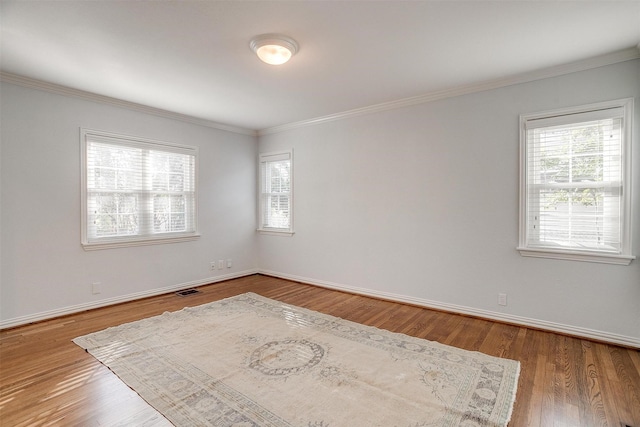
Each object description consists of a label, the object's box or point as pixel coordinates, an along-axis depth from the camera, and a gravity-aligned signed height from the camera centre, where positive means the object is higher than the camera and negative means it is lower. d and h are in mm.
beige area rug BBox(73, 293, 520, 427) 1880 -1230
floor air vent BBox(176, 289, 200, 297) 4422 -1212
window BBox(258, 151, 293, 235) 5367 +330
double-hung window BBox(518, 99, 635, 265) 2811 +294
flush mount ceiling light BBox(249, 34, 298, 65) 2490 +1365
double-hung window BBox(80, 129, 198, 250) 3809 +247
